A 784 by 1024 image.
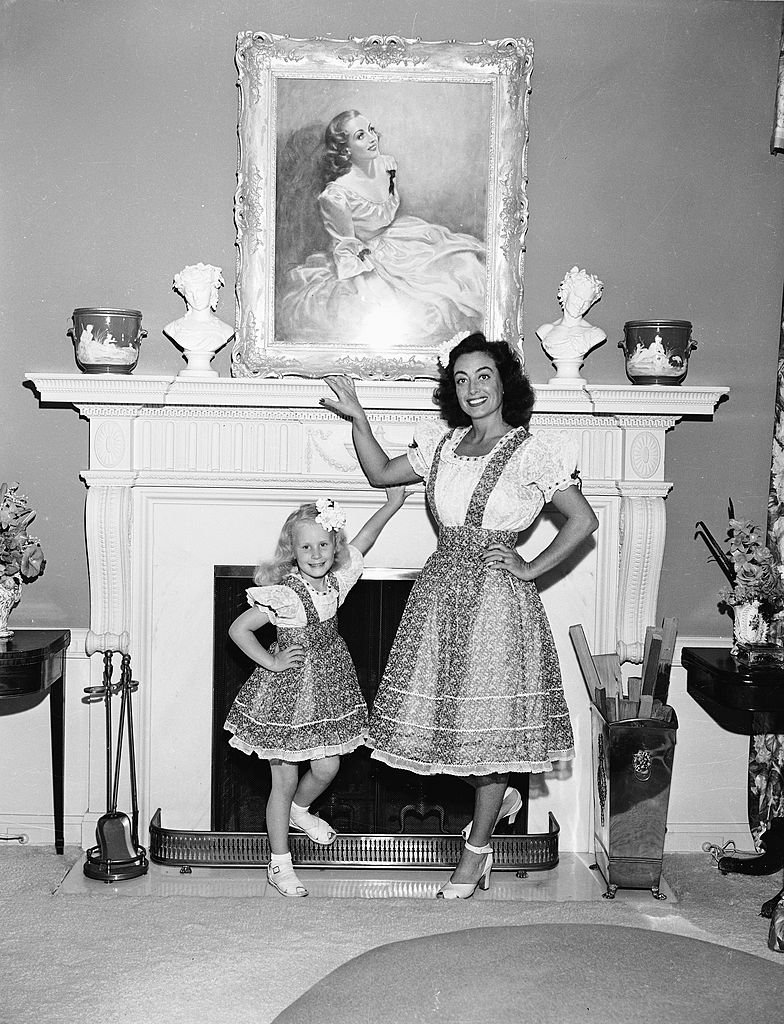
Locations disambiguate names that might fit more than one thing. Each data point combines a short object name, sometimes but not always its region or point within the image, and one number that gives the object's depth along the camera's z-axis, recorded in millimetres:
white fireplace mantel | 3562
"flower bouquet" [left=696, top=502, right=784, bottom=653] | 3461
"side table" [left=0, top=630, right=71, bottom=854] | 3324
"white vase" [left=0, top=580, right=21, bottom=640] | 3487
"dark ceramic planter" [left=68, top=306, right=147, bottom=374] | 3453
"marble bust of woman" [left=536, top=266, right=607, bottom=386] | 3594
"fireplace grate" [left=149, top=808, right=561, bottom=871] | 3492
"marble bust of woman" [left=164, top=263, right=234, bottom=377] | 3547
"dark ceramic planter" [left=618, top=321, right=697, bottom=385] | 3512
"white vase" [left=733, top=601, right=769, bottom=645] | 3502
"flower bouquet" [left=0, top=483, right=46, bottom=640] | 3484
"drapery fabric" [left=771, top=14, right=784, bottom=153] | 3627
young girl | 3215
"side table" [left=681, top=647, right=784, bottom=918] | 3303
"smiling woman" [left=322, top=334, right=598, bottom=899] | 3125
